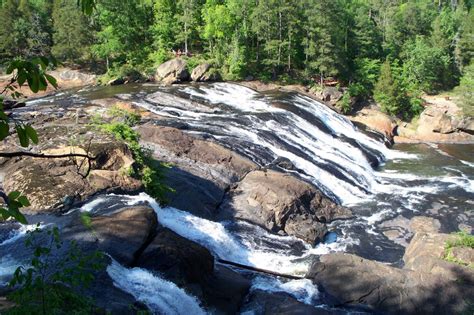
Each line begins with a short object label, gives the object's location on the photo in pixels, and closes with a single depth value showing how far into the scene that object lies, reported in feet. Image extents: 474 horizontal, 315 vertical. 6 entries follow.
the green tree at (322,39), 125.70
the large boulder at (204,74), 126.84
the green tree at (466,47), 151.33
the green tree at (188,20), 148.66
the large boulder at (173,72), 125.49
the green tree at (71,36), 142.41
